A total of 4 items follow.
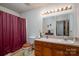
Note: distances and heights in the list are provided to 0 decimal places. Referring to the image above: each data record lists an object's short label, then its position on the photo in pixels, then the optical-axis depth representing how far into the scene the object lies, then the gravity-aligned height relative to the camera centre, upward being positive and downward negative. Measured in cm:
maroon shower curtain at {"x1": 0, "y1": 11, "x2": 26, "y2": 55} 188 -4
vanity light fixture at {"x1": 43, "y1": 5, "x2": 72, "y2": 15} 179 +39
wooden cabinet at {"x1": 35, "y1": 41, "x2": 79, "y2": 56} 177 -38
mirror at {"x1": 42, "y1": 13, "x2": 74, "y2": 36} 185 +9
